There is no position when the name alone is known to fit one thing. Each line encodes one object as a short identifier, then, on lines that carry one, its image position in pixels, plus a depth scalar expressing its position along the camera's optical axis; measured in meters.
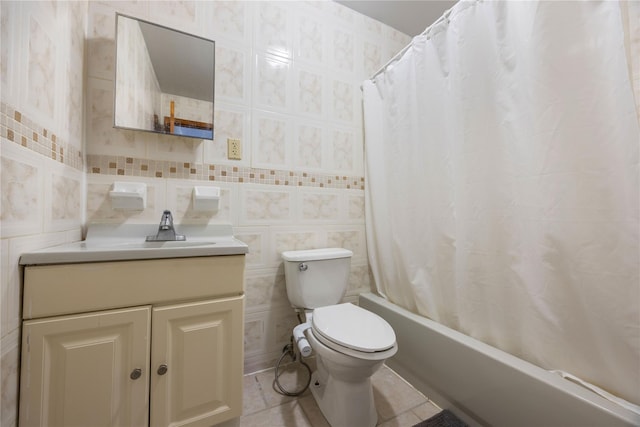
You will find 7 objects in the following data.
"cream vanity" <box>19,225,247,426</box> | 0.69
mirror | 1.13
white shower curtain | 0.73
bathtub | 0.74
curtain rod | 1.18
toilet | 0.93
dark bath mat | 1.04
